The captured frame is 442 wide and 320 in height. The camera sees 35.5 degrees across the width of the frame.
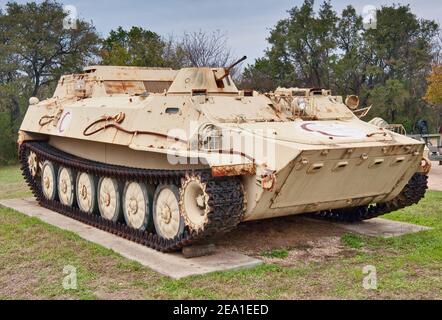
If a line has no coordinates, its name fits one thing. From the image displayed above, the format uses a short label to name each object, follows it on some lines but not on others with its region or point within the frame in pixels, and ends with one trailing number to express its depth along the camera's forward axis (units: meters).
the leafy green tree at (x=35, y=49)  32.34
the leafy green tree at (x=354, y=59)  32.94
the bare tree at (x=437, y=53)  36.94
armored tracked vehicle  8.18
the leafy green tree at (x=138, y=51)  29.16
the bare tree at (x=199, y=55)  33.00
